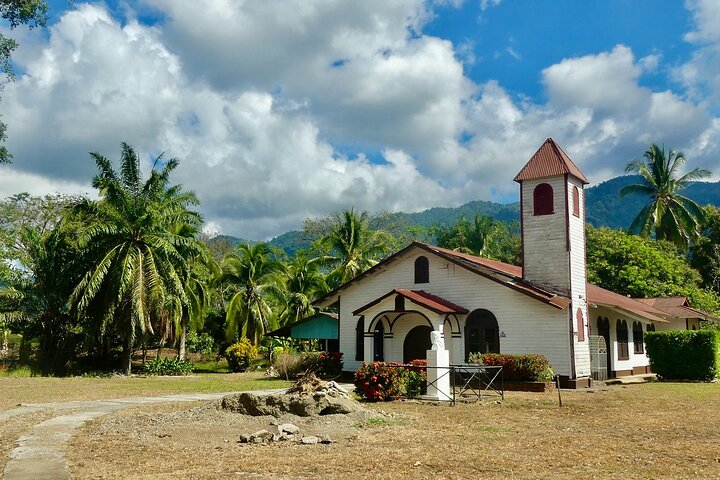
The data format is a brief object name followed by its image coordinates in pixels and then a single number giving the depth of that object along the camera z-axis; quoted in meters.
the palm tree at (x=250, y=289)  41.72
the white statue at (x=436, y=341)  20.14
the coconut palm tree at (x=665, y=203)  51.31
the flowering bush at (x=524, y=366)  23.31
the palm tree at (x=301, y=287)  45.47
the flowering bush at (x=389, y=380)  19.55
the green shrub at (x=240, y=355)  38.28
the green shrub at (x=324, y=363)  28.95
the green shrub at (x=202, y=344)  47.30
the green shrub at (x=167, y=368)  36.16
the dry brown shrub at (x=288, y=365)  29.19
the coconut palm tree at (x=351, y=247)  45.62
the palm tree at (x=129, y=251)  33.72
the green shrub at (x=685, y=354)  26.86
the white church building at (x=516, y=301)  25.58
